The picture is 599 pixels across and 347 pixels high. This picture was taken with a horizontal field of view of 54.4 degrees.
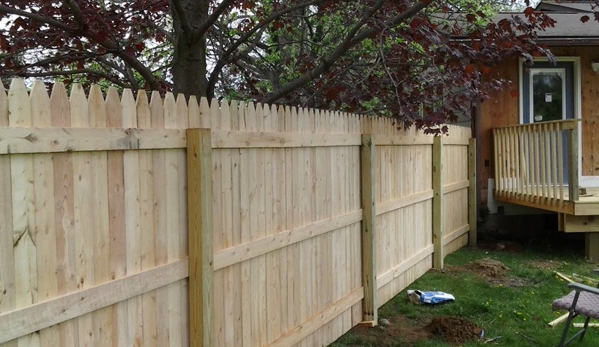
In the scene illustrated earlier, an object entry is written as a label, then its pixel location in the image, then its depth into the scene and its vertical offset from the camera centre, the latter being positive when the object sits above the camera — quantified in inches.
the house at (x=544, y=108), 410.3 +30.1
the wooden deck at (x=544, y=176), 327.9 -17.1
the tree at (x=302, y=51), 201.6 +41.6
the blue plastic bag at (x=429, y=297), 250.5 -63.2
